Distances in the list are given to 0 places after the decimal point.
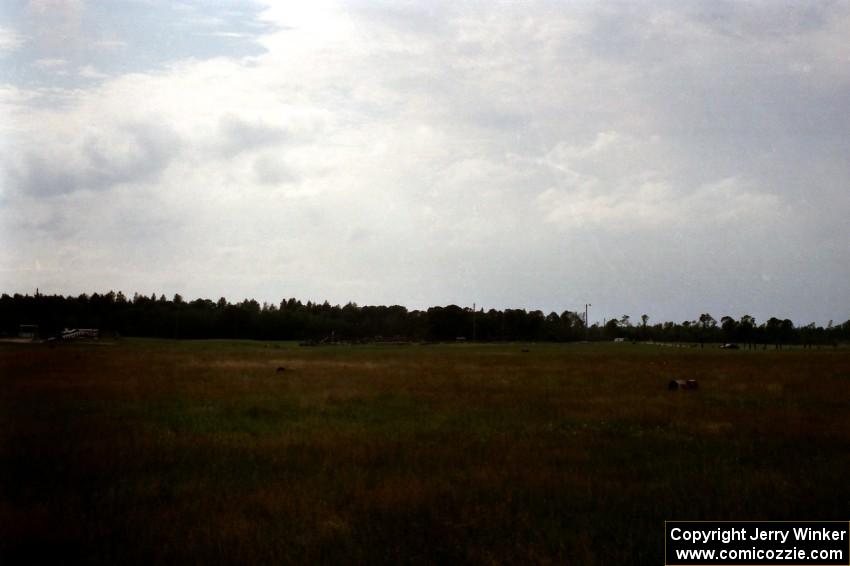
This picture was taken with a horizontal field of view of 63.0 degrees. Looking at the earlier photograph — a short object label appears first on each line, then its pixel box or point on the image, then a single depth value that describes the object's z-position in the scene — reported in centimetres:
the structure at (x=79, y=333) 10196
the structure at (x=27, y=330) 11106
